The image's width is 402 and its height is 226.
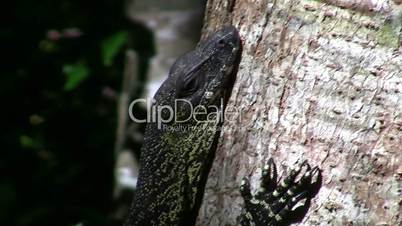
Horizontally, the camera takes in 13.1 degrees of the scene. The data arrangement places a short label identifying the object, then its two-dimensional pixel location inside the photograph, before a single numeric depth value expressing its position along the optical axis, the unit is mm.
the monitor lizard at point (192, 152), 6212
